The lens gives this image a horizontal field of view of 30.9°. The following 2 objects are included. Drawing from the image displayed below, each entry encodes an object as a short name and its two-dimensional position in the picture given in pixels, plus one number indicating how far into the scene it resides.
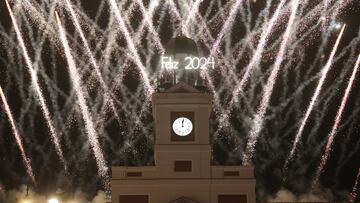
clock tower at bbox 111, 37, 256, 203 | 34.62
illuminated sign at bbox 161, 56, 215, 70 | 36.38
